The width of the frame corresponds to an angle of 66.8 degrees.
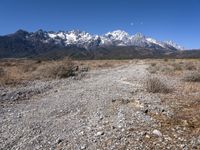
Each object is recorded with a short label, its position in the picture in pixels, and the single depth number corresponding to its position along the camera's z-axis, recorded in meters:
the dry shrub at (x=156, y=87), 9.22
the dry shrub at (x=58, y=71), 16.66
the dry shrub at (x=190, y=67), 22.05
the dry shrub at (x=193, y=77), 12.63
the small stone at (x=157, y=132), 4.93
